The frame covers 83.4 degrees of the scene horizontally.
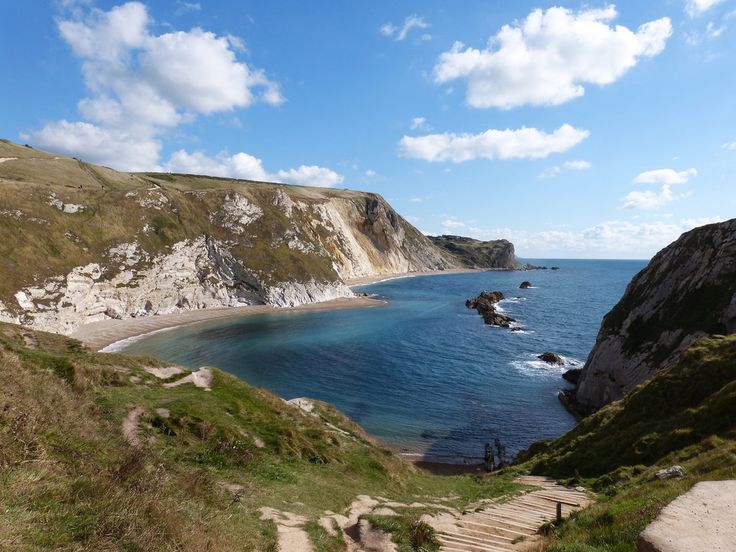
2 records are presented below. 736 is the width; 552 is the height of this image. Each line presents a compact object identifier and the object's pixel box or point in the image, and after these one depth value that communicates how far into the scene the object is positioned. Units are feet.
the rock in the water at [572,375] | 169.68
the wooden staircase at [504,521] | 37.27
